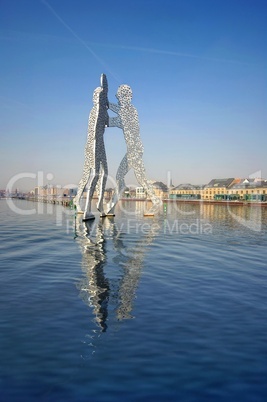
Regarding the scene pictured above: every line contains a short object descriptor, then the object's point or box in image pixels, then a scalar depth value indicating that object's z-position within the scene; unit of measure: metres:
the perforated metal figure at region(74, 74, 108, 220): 28.16
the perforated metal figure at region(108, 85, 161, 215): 32.22
